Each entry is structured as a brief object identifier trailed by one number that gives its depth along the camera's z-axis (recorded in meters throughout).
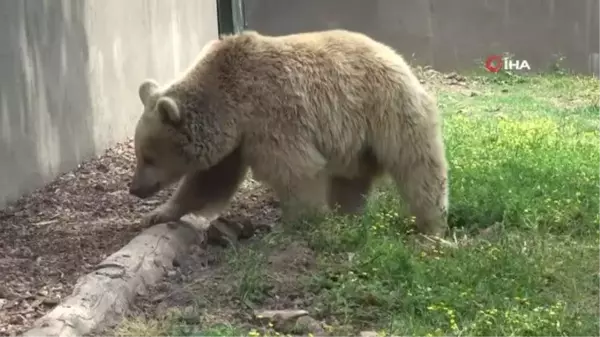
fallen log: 8.98
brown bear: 13.11
